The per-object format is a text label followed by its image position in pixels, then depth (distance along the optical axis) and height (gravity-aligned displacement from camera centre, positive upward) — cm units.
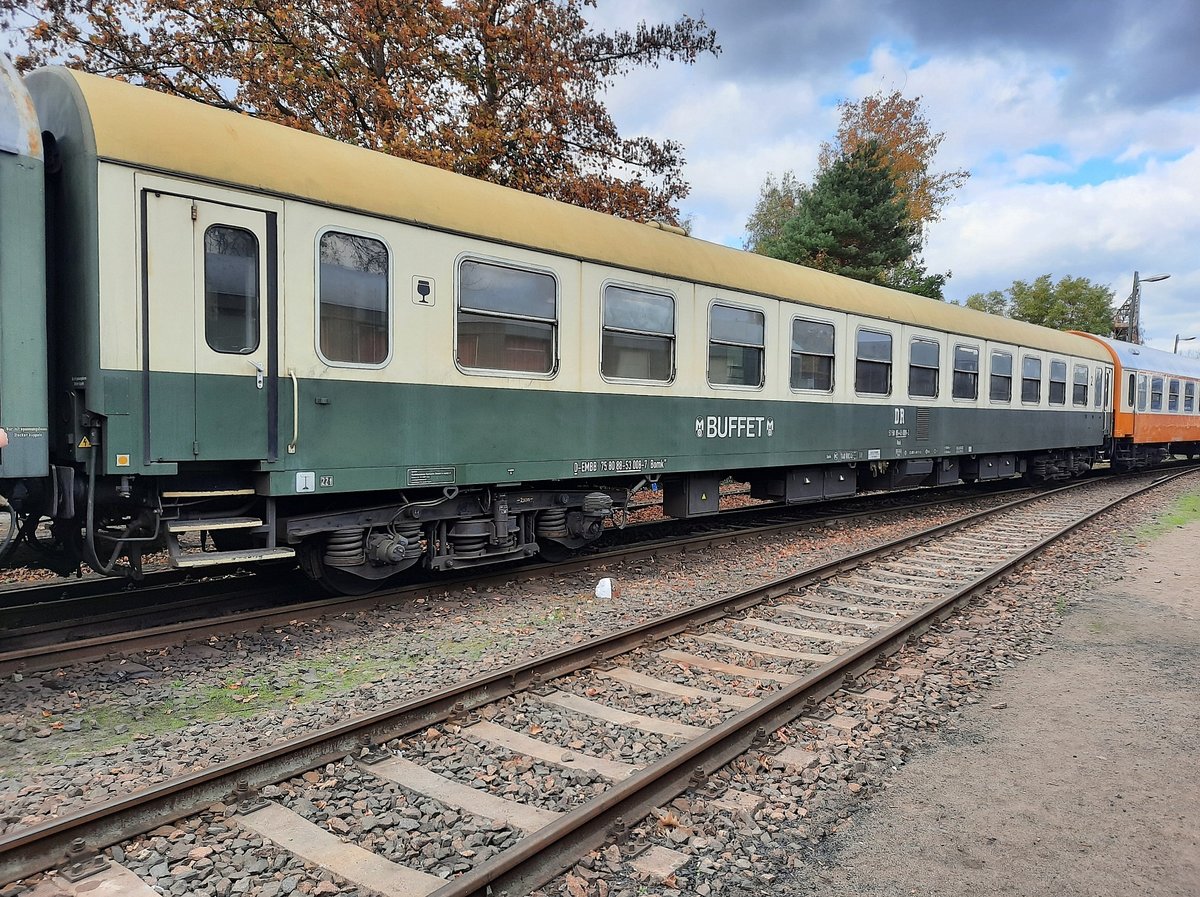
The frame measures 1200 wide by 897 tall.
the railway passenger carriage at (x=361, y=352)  509 +49
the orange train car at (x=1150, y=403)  2077 +77
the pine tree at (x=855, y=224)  2708 +692
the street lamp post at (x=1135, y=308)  3062 +494
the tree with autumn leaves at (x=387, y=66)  1381 +638
